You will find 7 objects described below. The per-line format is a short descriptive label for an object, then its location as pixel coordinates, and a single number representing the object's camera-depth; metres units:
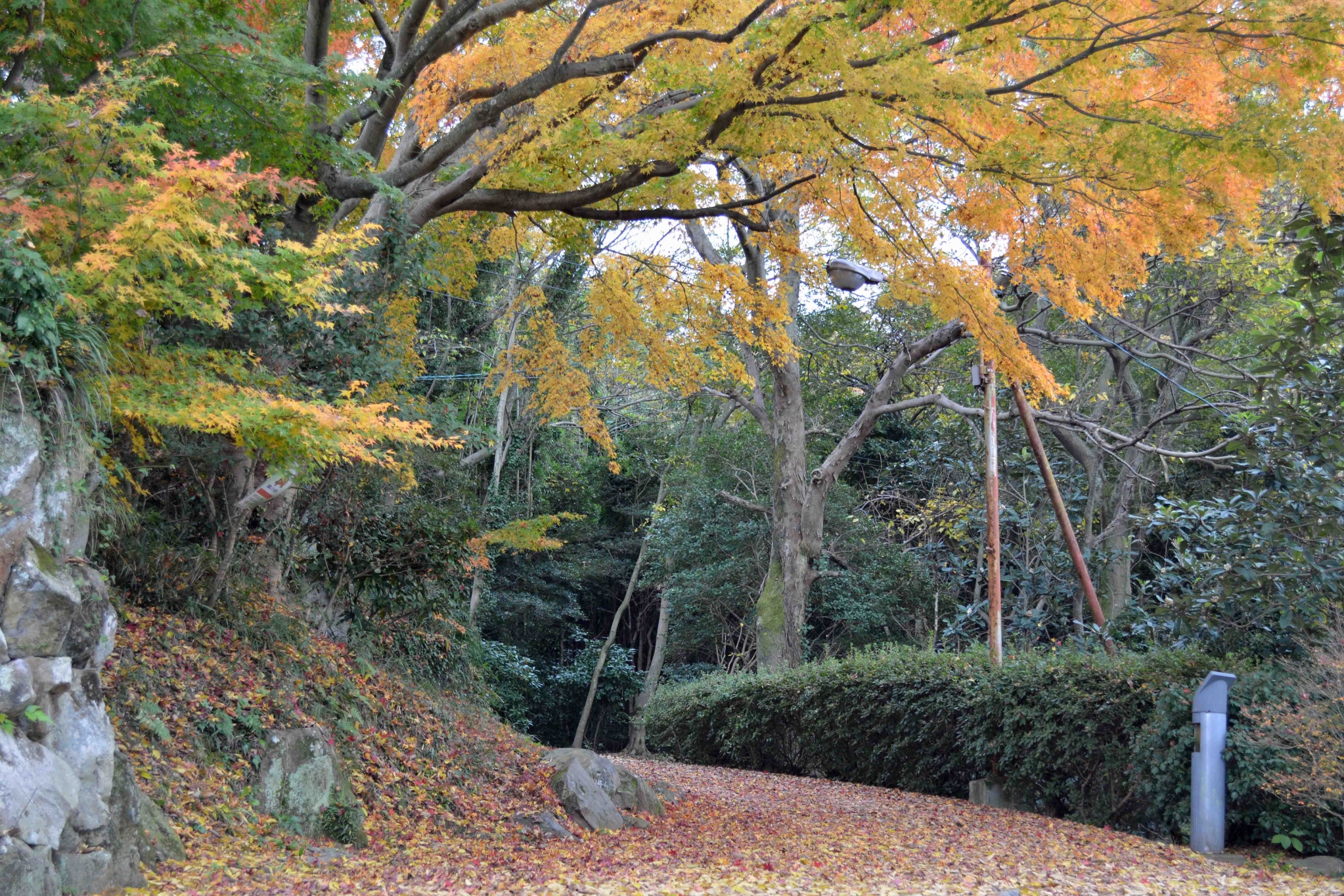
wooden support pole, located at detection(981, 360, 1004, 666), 9.79
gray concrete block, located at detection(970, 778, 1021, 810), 9.16
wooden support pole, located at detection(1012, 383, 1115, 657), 10.05
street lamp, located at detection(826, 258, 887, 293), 9.84
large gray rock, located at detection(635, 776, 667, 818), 8.31
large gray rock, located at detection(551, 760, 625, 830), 7.54
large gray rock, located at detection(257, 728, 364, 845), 5.97
